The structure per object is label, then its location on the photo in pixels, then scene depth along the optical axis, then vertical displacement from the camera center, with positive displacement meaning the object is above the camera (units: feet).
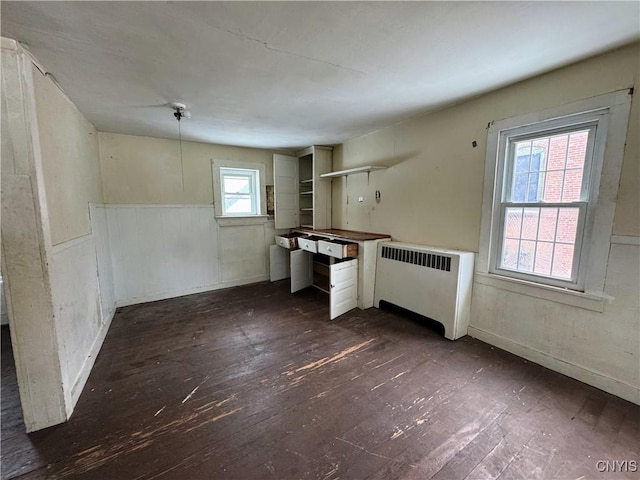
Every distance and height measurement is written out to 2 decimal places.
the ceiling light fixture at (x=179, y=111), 8.15 +3.05
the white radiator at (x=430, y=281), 8.38 -2.63
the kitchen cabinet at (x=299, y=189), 14.35 +0.90
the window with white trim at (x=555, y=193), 5.95 +0.37
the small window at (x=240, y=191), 14.25 +0.76
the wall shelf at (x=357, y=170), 11.23 +1.58
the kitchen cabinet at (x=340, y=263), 10.38 -2.56
